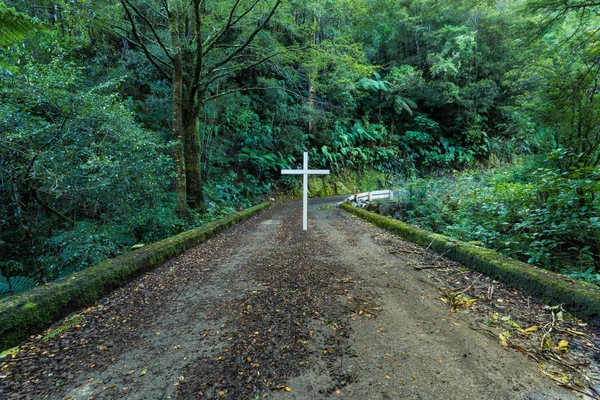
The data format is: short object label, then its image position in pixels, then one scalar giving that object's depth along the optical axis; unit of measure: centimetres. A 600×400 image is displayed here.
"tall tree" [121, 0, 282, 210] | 641
